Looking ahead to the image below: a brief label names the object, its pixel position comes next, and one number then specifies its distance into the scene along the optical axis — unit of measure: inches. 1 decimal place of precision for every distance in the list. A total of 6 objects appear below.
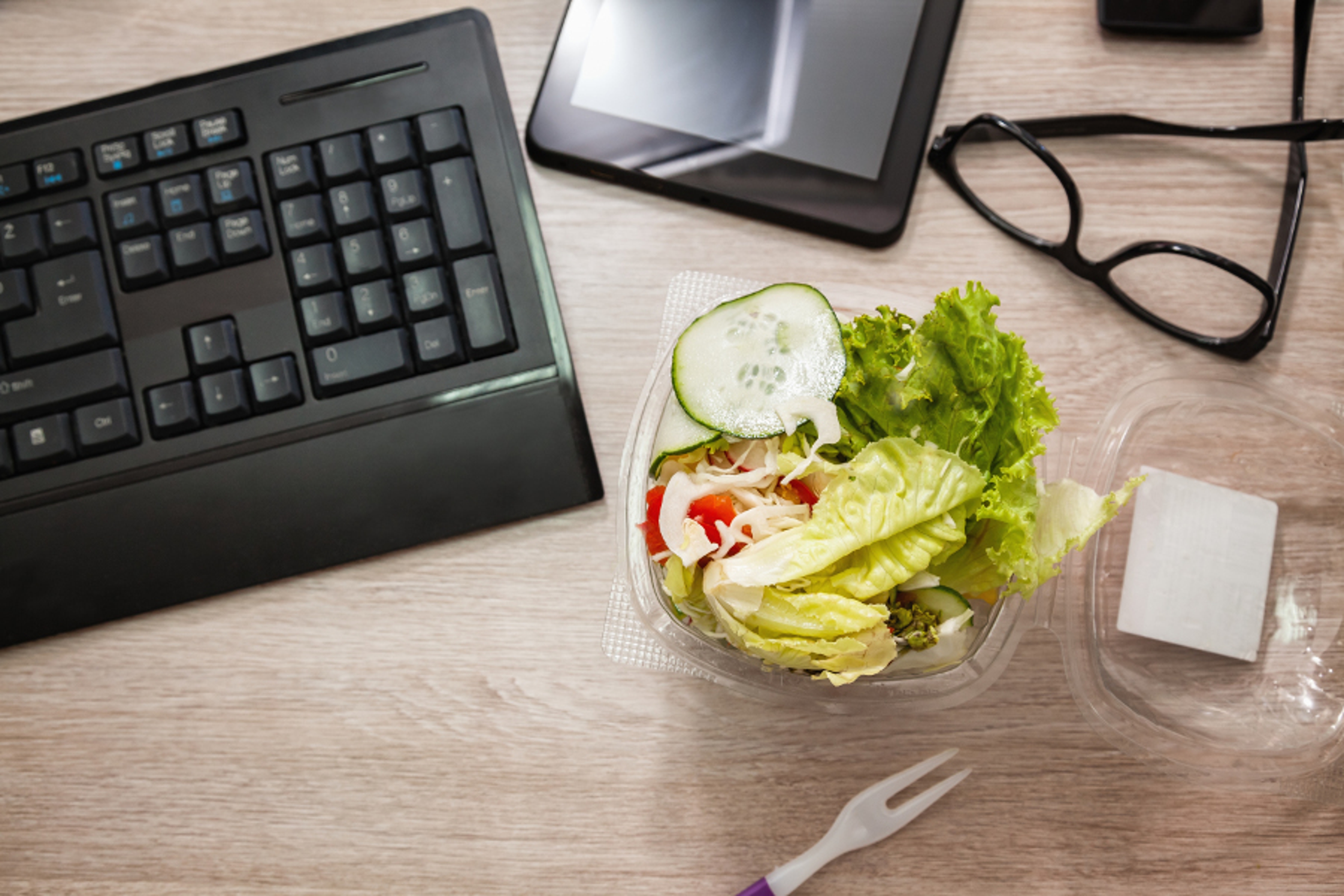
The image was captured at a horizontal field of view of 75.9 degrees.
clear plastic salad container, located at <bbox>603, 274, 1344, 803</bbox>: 27.3
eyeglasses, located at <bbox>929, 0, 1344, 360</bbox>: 29.5
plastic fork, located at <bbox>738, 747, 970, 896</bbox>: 27.8
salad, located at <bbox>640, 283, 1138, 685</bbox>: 23.5
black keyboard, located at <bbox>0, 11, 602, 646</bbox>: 28.1
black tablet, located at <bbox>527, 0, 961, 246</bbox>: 30.6
